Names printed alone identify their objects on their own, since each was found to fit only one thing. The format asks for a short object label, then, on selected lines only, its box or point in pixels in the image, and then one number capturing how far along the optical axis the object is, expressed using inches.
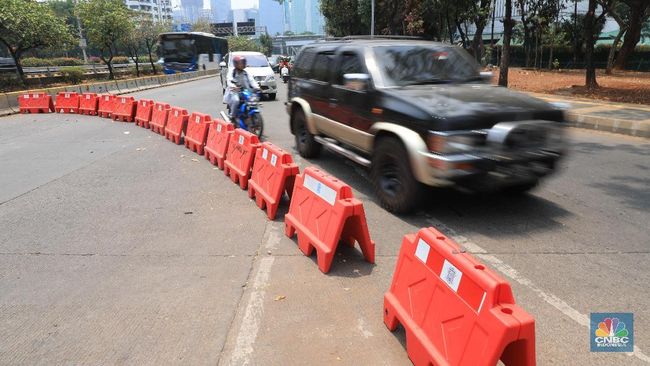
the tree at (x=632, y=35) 918.4
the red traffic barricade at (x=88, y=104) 614.4
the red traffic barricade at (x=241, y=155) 251.6
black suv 179.5
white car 724.0
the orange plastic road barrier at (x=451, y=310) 83.7
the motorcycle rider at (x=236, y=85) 379.9
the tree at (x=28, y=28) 876.6
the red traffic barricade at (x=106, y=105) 583.0
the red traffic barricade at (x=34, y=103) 661.9
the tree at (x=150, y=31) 1536.7
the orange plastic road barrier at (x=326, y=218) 153.3
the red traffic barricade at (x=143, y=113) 490.6
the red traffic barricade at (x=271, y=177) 205.2
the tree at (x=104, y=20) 1200.8
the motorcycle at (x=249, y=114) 377.4
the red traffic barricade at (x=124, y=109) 538.6
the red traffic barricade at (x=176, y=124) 397.4
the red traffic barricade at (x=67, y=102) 642.2
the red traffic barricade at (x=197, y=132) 347.6
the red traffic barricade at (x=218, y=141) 298.8
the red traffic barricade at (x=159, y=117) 443.2
